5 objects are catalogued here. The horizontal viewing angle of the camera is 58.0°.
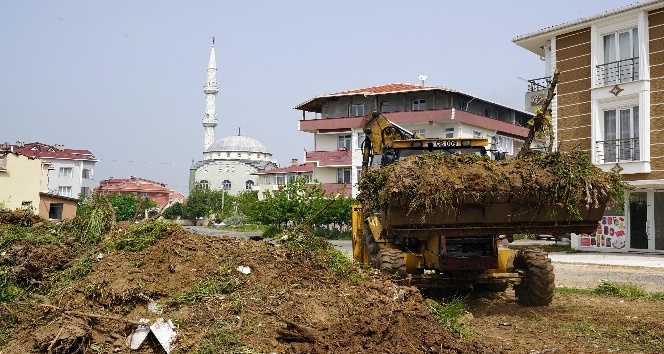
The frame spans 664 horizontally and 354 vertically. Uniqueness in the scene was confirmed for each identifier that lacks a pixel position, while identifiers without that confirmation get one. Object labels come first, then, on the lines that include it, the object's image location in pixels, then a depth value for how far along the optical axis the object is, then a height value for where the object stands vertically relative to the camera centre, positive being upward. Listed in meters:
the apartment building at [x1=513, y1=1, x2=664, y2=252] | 22.78 +4.49
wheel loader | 8.05 -0.33
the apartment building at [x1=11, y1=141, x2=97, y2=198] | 76.06 +4.57
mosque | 89.25 +7.51
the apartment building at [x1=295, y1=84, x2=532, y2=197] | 47.50 +7.46
